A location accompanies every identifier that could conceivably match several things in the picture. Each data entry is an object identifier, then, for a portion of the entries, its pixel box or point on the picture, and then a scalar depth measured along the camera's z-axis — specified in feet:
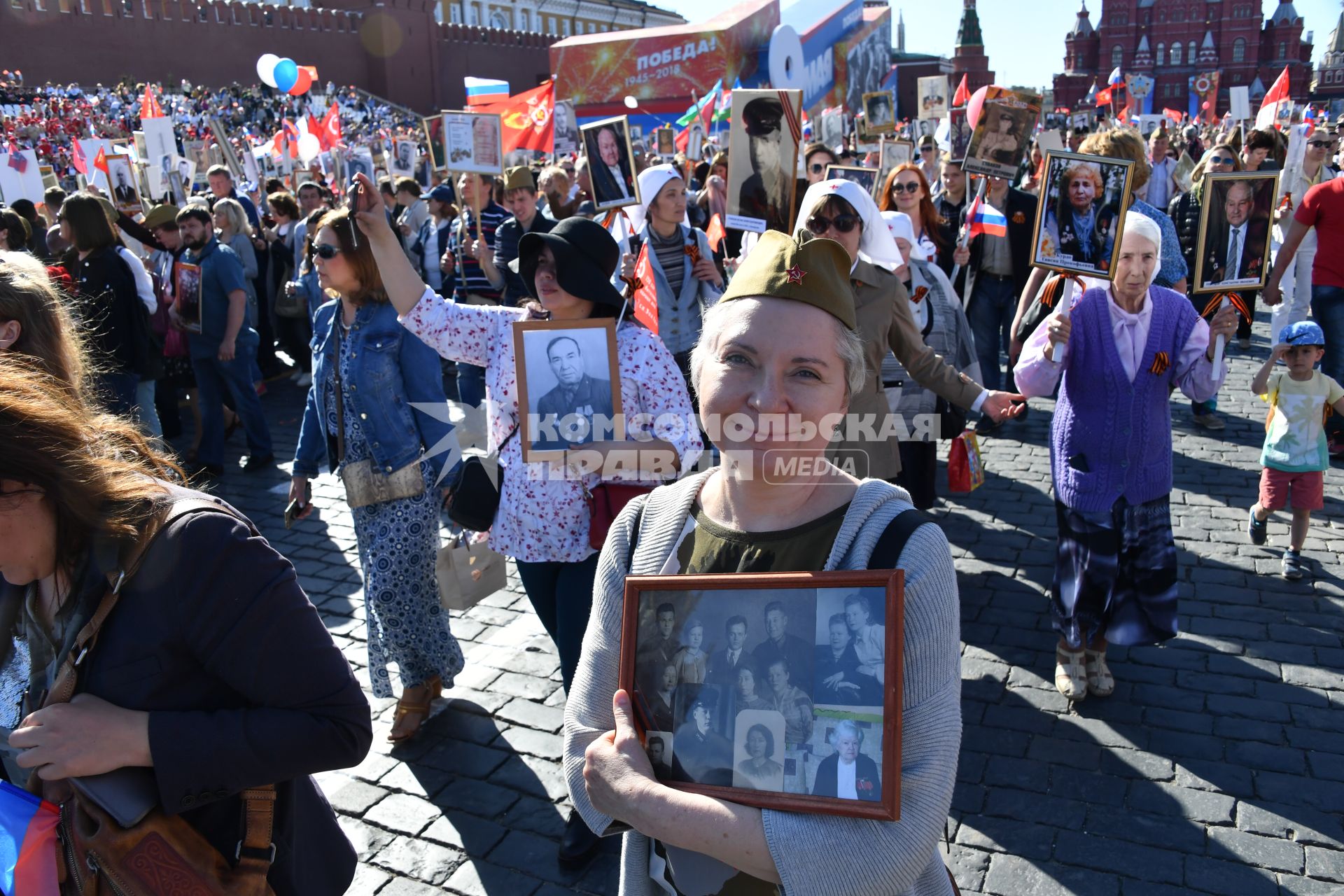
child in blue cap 17.65
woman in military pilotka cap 4.73
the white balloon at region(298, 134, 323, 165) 57.14
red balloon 86.17
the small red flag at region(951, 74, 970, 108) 42.93
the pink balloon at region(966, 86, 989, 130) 26.11
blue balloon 84.84
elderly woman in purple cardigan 12.69
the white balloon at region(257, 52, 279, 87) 85.71
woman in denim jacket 12.87
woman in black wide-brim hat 10.75
